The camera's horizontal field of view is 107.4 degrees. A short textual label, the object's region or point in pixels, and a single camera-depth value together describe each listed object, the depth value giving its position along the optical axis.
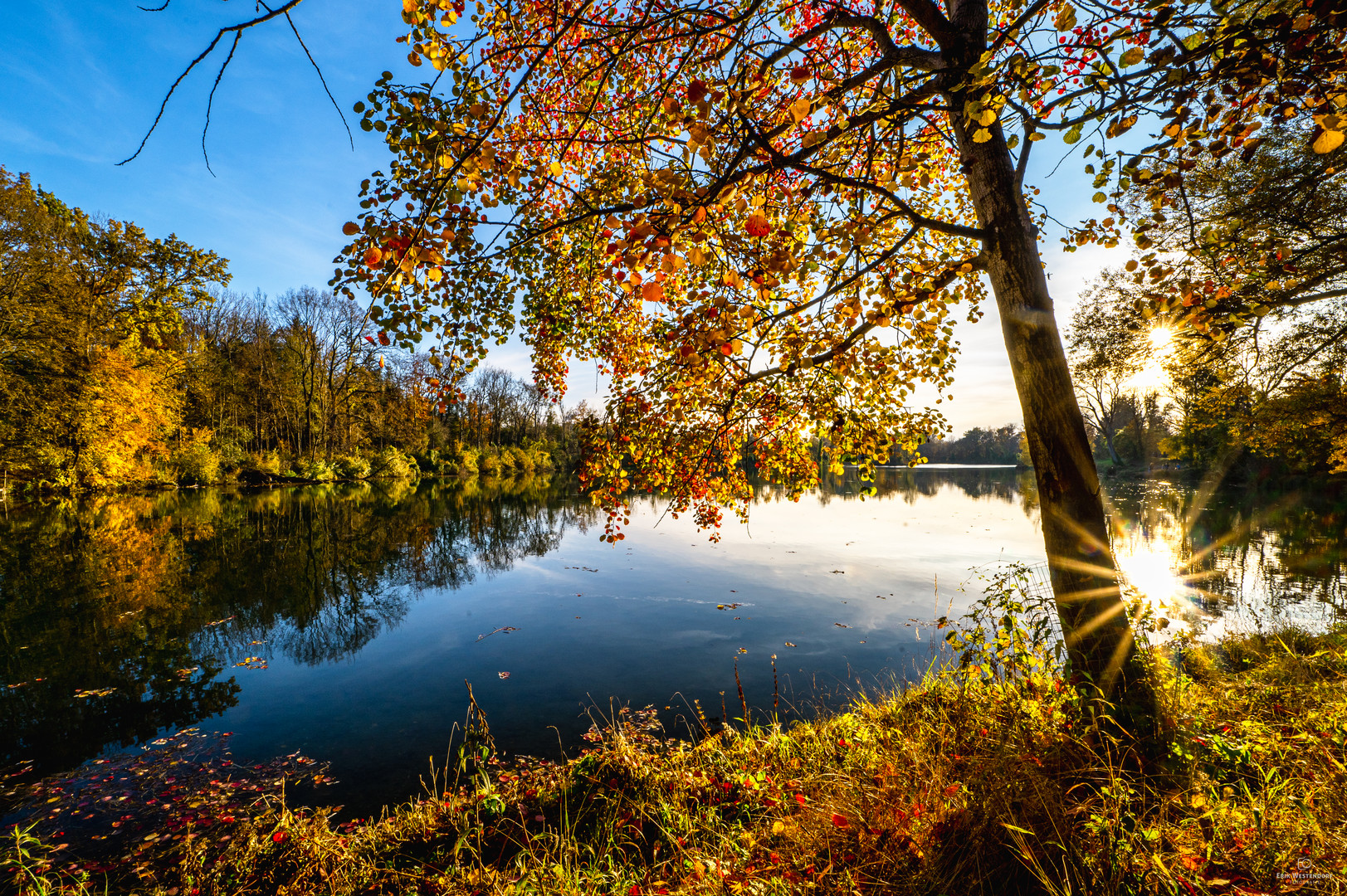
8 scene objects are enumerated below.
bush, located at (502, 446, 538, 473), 53.50
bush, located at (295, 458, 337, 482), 33.53
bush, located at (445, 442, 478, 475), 46.72
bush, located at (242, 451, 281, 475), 31.44
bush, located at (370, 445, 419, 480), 39.62
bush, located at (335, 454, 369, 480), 36.69
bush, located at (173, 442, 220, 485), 27.83
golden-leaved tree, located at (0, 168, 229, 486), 18.41
